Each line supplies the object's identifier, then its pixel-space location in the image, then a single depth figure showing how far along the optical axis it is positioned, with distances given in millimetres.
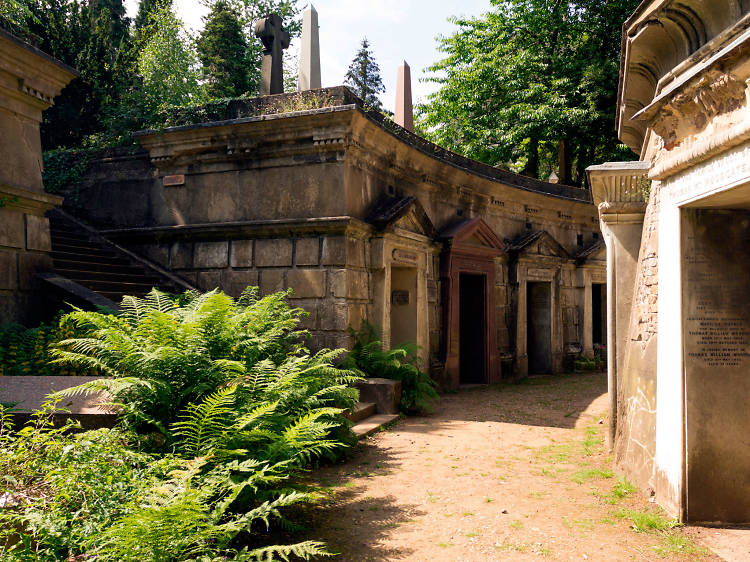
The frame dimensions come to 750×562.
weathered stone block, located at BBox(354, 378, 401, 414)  7691
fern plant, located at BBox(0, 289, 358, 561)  2531
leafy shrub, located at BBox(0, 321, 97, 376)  5695
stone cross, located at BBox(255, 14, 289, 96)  9816
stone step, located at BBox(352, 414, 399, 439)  6516
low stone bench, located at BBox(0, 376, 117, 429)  3831
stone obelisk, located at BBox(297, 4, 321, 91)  10570
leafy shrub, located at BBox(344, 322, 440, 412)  7949
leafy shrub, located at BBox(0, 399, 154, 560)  2514
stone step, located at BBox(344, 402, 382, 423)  6837
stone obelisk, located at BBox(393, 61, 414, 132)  13133
